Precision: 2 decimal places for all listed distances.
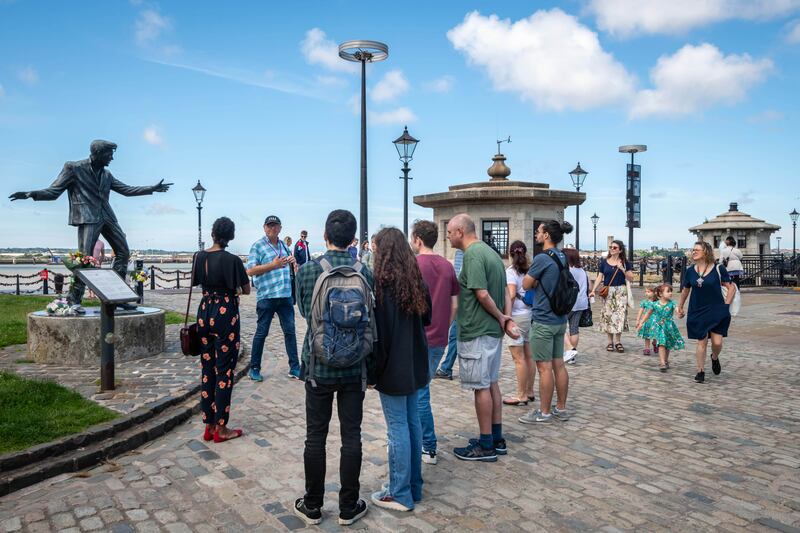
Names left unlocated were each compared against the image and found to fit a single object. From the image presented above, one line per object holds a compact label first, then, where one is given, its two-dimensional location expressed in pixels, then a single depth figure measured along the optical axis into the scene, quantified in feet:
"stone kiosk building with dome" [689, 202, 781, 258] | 115.24
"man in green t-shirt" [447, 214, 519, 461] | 15.16
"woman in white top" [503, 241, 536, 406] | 21.30
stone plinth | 26.16
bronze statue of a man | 27.73
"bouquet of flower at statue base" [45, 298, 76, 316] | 27.27
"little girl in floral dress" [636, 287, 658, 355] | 30.24
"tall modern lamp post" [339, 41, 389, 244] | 42.52
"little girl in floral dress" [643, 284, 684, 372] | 27.99
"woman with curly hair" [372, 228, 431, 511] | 12.12
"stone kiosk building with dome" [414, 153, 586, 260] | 62.28
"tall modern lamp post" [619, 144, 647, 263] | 71.67
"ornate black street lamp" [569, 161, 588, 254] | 78.33
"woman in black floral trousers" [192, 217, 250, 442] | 17.03
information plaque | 21.17
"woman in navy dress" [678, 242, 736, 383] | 25.40
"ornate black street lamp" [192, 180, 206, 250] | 95.40
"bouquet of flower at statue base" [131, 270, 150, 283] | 27.32
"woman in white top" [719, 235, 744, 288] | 56.08
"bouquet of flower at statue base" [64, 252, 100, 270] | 25.27
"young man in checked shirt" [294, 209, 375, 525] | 11.80
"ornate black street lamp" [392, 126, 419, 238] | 50.34
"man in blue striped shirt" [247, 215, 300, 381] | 23.50
